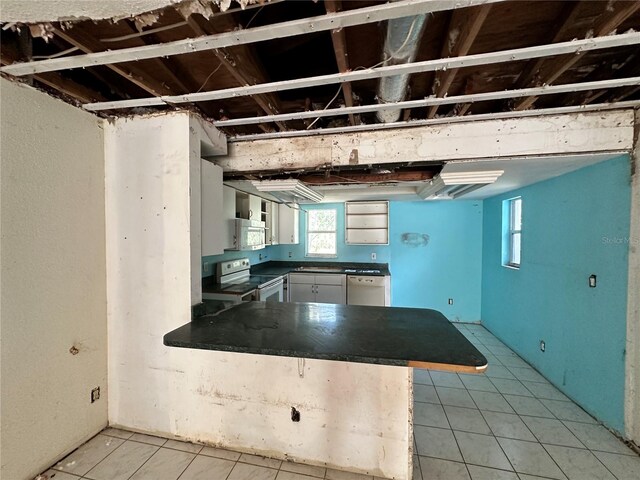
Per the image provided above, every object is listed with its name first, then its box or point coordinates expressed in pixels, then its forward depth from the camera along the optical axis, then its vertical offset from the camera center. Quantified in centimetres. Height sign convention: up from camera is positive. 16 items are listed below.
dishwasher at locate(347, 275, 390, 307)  407 -94
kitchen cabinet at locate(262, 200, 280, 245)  397 +20
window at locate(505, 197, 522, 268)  348 +2
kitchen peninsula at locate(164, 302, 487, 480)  138 -100
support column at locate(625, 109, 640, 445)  173 -61
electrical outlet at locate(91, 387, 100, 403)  182 -121
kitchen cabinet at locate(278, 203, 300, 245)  438 +17
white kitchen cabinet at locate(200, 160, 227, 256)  191 +20
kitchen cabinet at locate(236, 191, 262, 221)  336 +38
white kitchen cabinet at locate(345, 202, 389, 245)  453 +20
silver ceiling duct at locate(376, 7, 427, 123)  92 +79
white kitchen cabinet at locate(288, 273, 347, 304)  421 -94
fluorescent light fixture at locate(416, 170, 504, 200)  222 +54
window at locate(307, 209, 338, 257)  489 +1
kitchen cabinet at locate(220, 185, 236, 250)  278 +22
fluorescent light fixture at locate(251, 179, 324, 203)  262 +52
